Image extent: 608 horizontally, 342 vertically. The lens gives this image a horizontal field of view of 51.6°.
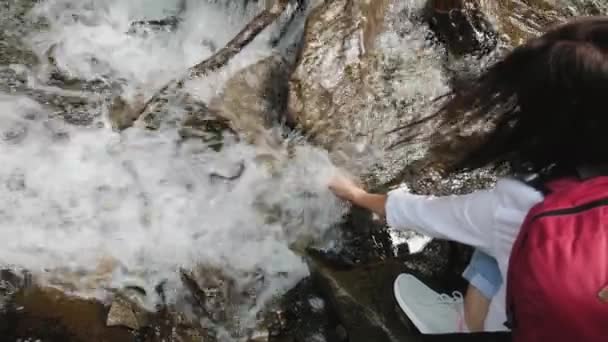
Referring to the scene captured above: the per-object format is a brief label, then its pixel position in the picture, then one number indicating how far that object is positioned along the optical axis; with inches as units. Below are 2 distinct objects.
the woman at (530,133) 66.5
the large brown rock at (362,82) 132.2
